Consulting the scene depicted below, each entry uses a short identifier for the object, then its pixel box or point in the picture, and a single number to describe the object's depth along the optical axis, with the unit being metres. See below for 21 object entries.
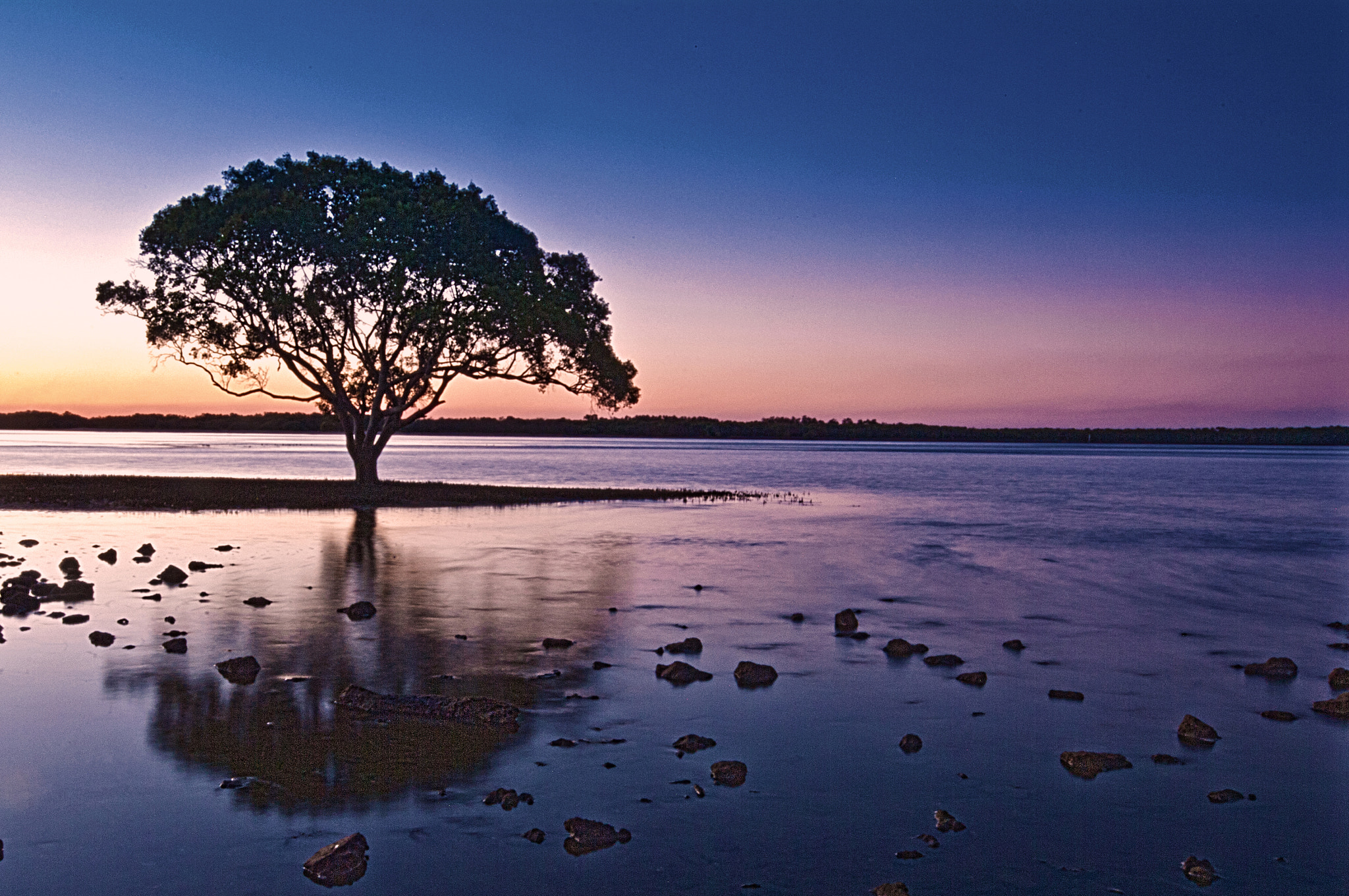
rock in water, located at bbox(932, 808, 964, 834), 8.52
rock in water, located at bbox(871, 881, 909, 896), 7.20
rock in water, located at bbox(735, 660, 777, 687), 13.48
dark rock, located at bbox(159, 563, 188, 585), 20.64
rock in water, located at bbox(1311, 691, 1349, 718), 12.53
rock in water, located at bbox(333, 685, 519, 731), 11.16
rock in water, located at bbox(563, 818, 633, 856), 7.95
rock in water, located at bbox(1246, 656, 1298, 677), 14.90
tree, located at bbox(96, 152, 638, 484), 41.28
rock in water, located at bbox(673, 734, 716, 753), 10.61
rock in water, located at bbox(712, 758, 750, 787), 9.57
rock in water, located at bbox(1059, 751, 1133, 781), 10.13
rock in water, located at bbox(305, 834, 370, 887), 7.29
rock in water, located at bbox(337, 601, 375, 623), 17.58
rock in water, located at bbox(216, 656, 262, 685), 12.77
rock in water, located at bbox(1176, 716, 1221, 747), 11.35
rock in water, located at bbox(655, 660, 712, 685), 13.49
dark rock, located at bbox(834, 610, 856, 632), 17.67
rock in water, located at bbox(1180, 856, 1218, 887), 7.67
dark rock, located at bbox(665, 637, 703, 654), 15.35
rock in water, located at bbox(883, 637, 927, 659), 15.70
